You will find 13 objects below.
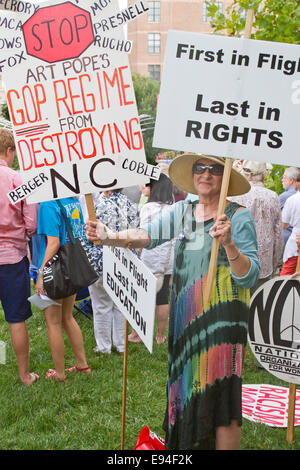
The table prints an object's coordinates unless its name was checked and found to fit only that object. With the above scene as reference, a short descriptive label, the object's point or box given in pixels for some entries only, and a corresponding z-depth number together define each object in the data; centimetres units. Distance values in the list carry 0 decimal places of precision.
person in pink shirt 432
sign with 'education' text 271
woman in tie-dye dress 282
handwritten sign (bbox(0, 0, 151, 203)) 286
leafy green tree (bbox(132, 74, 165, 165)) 4744
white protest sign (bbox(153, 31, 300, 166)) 273
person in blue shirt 441
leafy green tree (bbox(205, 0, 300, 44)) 555
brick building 6191
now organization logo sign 375
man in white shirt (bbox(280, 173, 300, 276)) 533
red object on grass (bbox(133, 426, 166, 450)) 294
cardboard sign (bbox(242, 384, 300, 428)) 410
